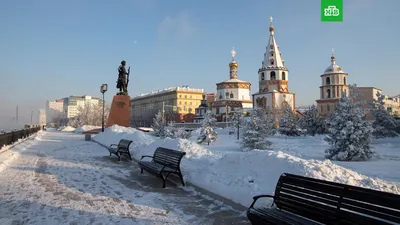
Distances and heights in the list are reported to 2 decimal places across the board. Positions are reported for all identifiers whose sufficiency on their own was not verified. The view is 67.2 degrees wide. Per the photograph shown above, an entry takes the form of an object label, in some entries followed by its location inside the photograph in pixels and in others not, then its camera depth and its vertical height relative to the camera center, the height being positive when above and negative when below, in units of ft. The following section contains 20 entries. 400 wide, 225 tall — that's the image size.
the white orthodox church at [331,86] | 218.93 +29.07
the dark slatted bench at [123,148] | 40.21 -3.46
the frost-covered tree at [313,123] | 126.62 +0.81
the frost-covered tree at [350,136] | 47.88 -1.71
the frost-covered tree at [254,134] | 62.28 -2.06
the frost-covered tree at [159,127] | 93.24 -1.32
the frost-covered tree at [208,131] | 85.20 -2.05
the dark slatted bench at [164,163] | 24.50 -3.59
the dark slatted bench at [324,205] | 10.19 -3.10
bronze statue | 100.48 +14.48
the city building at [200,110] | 251.15 +11.92
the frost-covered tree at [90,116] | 238.68 +5.36
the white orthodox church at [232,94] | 244.83 +26.14
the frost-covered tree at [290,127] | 119.14 -0.93
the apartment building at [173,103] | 314.35 +24.82
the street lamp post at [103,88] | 93.56 +10.81
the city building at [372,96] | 275.59 +27.67
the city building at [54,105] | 624.51 +36.35
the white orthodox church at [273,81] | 214.90 +32.13
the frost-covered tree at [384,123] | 95.09 +0.84
